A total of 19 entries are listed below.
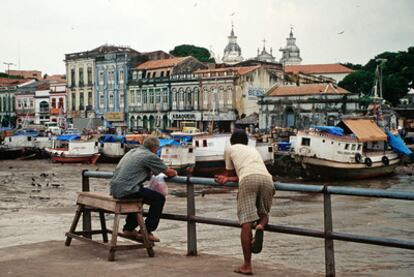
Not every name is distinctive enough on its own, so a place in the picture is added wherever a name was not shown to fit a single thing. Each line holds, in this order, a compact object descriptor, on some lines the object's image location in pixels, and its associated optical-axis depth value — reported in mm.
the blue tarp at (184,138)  39612
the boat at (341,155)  33000
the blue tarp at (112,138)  47281
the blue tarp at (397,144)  35750
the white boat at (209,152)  34469
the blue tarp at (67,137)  48594
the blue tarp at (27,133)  54594
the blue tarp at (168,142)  36412
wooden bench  6843
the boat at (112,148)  46219
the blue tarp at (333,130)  34750
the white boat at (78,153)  45438
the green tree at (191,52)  101188
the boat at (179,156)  34344
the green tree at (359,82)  77438
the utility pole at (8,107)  86750
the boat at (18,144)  51375
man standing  6121
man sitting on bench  6980
